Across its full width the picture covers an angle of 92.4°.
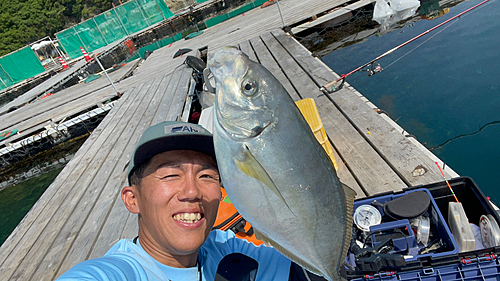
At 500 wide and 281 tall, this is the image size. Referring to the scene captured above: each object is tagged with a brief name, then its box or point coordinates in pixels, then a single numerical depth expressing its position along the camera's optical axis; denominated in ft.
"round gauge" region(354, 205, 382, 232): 6.68
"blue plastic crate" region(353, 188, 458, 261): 5.15
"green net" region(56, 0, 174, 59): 76.84
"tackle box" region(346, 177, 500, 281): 4.83
